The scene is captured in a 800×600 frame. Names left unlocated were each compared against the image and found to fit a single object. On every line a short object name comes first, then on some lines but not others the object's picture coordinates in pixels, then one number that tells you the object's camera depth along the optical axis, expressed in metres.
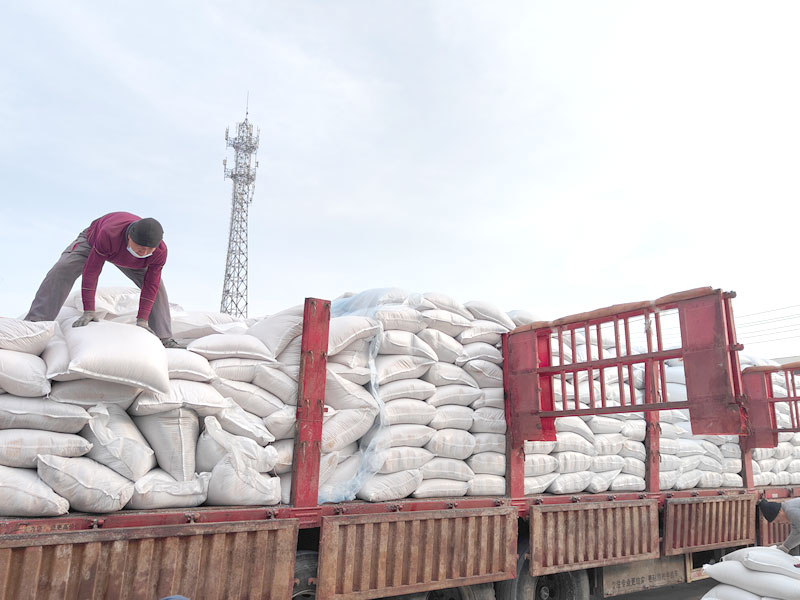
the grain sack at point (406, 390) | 4.04
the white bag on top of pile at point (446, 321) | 4.43
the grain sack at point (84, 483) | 2.69
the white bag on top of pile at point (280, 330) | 3.68
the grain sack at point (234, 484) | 3.18
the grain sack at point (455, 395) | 4.32
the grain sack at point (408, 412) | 4.00
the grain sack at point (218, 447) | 3.22
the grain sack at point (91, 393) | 2.87
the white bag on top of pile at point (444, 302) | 4.54
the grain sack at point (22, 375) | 2.73
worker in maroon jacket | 3.34
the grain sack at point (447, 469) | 4.14
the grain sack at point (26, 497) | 2.58
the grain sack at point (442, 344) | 4.41
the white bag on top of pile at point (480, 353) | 4.58
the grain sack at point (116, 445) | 2.89
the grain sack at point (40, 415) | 2.73
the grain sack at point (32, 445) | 2.67
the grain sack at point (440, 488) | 4.05
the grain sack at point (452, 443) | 4.18
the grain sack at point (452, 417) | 4.25
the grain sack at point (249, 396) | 3.44
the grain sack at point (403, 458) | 3.86
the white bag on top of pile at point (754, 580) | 4.48
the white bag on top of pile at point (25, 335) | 2.85
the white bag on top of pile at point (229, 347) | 3.50
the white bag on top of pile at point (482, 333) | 4.66
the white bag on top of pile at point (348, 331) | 3.85
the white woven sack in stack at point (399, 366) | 4.07
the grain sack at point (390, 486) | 3.78
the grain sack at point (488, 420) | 4.50
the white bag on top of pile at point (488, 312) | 4.84
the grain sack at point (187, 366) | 3.23
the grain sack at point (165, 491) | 2.94
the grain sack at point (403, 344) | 4.14
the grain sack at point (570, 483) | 4.86
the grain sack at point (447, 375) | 4.37
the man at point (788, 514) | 4.89
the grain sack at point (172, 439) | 3.10
